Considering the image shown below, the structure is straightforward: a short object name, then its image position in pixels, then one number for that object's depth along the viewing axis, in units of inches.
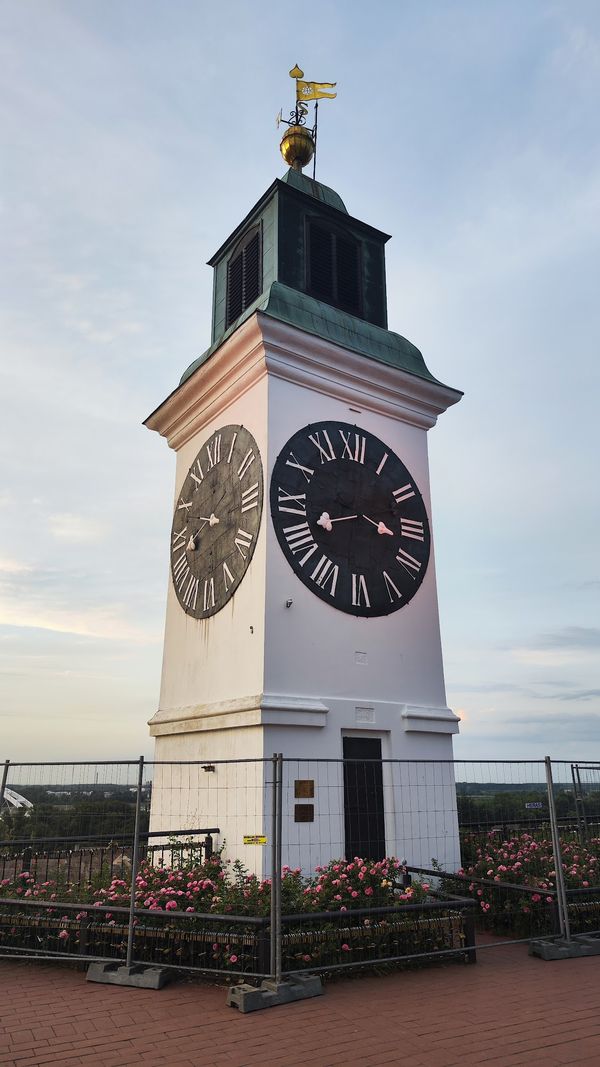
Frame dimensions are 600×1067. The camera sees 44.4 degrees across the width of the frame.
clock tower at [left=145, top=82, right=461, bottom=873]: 397.7
